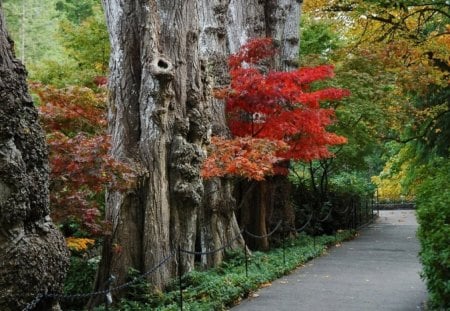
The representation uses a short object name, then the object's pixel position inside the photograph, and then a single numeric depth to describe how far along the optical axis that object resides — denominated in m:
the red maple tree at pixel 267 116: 11.95
